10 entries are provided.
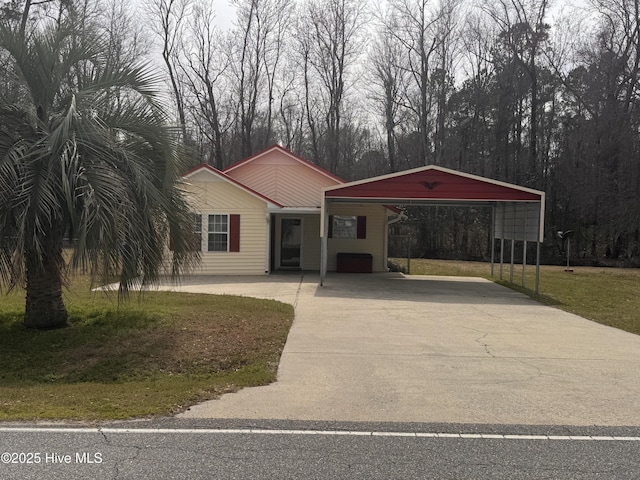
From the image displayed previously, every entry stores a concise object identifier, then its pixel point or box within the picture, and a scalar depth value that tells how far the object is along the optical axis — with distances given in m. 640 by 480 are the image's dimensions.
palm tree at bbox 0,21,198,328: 6.82
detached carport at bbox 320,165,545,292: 14.53
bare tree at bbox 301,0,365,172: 36.72
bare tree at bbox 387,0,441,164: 35.56
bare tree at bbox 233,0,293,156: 36.91
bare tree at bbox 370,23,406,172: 36.59
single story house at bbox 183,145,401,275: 20.33
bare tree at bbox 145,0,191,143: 35.06
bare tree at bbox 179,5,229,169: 36.47
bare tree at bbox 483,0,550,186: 34.78
